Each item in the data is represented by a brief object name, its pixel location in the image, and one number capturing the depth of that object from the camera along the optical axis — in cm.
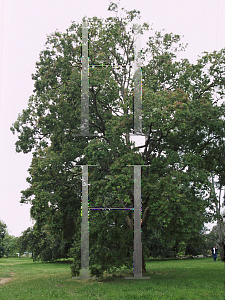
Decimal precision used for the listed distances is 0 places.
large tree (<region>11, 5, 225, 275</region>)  1229
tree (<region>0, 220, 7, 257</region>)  3827
